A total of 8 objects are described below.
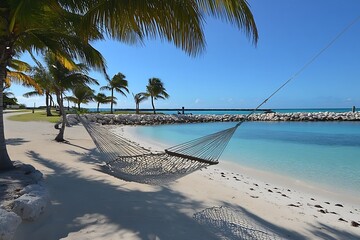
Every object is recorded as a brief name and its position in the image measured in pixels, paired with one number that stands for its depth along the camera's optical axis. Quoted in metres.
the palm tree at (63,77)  7.86
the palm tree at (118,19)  2.77
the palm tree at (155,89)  27.38
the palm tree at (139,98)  27.08
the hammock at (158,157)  2.90
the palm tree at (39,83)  10.20
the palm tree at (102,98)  25.39
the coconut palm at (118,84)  24.03
